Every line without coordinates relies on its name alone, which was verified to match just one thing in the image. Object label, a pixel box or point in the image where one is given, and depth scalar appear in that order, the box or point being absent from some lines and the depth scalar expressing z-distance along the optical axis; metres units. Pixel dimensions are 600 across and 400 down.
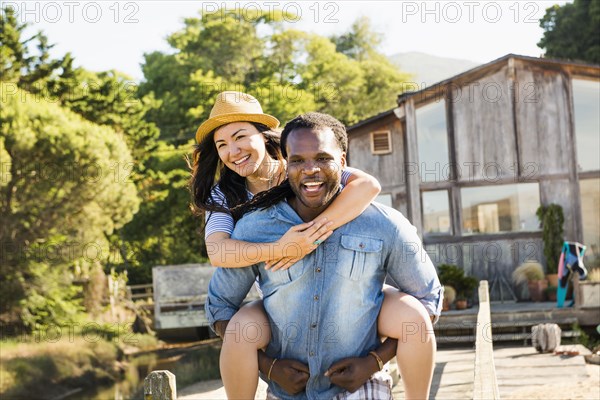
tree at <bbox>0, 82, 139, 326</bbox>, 23.67
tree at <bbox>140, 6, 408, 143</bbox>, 35.25
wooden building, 19.80
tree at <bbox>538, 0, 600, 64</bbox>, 38.79
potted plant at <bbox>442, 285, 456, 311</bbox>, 18.35
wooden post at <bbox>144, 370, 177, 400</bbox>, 3.52
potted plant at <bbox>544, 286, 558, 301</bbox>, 18.89
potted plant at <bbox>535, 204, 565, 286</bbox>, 19.38
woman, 3.20
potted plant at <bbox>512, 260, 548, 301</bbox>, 19.12
